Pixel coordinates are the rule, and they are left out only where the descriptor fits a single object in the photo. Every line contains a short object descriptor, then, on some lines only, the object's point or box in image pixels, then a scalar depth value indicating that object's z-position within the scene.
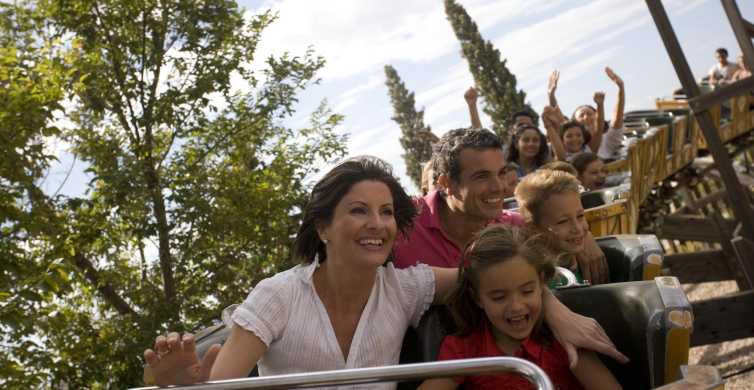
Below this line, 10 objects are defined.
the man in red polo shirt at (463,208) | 3.38
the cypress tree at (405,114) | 40.75
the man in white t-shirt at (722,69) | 11.34
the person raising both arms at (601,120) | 7.07
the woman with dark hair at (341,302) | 2.54
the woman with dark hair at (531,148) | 5.81
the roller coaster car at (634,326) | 2.35
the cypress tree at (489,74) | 30.47
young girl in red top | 2.57
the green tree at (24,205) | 3.78
